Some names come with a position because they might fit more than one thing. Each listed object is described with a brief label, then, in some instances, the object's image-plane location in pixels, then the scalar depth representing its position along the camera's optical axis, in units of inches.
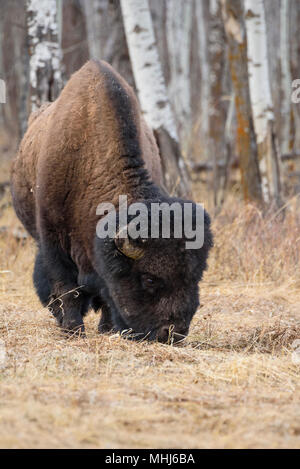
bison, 373.4
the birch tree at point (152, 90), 713.6
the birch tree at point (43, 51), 655.8
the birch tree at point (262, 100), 773.3
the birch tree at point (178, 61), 1527.1
